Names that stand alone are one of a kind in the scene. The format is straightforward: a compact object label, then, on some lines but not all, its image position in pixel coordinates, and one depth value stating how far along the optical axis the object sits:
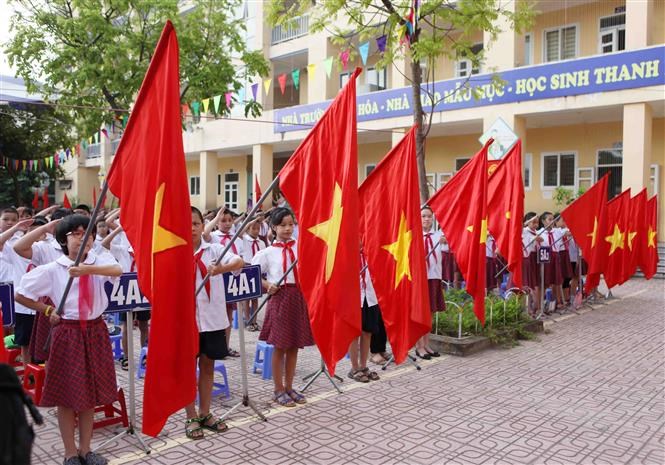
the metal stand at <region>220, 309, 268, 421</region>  5.06
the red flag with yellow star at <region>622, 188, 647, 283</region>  11.52
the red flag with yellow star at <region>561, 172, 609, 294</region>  9.63
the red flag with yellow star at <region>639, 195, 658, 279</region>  12.42
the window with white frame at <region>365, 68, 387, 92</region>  22.08
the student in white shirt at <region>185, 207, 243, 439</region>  4.59
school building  15.59
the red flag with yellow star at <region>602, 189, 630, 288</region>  10.77
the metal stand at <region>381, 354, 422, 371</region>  6.70
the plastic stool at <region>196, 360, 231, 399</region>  5.61
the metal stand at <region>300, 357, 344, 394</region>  5.79
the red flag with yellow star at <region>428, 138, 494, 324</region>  6.92
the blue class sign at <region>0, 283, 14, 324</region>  4.62
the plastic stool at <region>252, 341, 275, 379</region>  6.27
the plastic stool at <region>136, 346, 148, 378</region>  6.14
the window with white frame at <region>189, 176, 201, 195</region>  31.57
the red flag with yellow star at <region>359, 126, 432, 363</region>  5.70
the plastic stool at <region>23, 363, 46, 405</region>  4.39
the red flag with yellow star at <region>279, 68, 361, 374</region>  4.56
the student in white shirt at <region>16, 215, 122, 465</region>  3.78
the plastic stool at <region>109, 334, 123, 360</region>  6.84
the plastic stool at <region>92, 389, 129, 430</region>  4.63
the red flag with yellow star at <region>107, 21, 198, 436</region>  3.59
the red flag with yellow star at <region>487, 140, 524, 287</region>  7.81
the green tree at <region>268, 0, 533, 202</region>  9.05
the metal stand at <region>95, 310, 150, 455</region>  4.46
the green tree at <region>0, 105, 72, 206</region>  20.78
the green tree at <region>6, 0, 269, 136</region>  11.58
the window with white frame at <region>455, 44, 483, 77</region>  19.97
